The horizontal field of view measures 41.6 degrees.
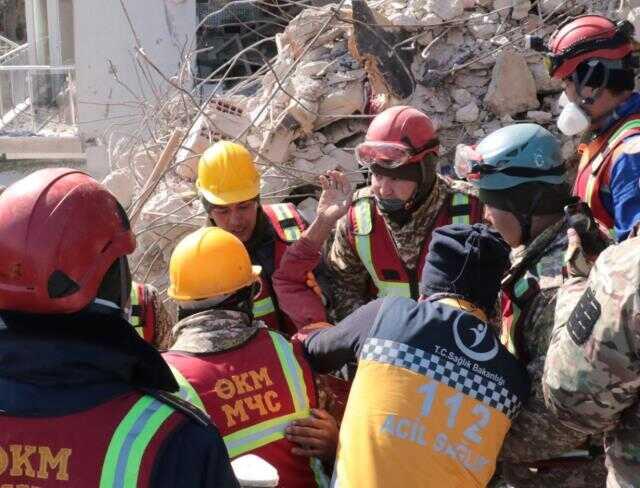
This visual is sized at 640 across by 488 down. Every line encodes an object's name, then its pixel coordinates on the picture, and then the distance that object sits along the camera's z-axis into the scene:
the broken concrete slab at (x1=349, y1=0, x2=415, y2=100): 5.63
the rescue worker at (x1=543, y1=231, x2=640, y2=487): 1.95
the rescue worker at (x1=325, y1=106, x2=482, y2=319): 3.68
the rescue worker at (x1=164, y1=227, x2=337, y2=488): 2.40
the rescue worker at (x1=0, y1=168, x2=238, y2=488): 1.64
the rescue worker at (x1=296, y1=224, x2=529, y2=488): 2.28
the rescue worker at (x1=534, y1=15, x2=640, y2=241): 3.80
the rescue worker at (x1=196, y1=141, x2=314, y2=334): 3.83
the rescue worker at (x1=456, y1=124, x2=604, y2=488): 2.51
